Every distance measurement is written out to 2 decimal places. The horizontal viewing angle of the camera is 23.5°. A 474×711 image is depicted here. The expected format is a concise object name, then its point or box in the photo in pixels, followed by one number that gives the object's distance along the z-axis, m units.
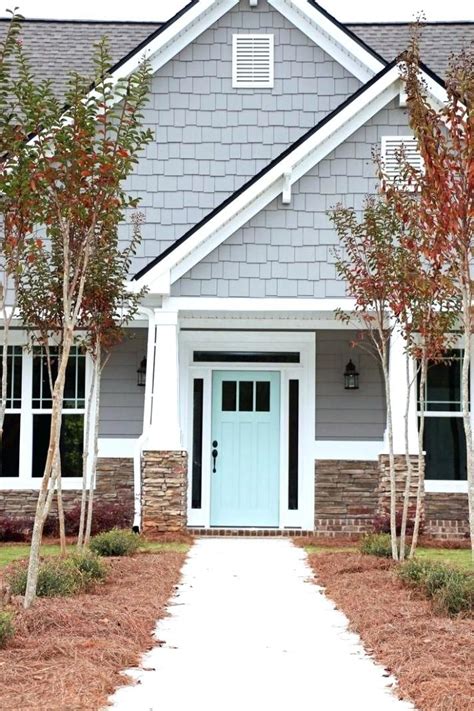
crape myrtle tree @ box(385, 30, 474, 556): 8.73
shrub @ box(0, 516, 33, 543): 15.70
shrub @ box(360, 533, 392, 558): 12.70
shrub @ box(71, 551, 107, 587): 9.96
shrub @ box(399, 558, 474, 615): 8.48
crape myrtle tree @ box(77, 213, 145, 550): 11.84
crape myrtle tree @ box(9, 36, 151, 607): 8.62
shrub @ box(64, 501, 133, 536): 15.61
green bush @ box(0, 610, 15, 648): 7.09
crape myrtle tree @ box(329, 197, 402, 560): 11.59
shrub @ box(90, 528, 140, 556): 12.75
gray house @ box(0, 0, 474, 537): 15.45
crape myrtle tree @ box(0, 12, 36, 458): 8.56
